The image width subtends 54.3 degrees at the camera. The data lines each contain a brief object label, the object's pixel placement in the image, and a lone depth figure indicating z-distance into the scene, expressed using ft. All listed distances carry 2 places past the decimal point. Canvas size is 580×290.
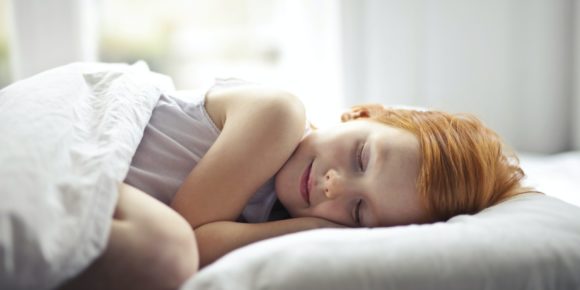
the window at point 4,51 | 5.91
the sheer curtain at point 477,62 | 5.99
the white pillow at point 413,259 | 2.17
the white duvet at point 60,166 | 1.93
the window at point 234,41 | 6.21
